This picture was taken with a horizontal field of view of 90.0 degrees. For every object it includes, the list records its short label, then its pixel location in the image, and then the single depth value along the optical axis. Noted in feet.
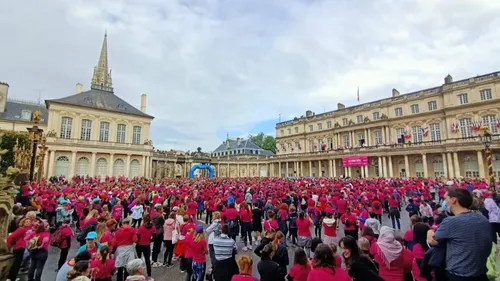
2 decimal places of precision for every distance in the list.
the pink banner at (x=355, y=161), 123.73
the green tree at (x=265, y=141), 272.10
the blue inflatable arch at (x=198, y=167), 136.85
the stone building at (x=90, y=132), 115.85
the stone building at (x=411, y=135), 100.58
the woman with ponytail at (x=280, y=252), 16.29
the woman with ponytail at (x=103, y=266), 14.33
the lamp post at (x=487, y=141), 43.24
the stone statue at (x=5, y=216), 18.76
